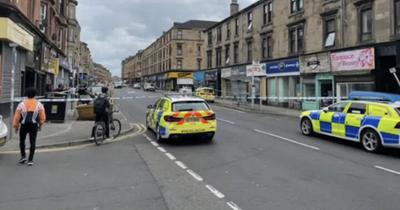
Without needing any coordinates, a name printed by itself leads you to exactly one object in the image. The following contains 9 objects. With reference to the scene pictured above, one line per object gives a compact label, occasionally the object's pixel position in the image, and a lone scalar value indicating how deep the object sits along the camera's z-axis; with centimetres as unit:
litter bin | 1525
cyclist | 1087
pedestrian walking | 773
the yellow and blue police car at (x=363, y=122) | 895
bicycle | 1053
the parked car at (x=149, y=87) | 6844
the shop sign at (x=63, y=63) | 3553
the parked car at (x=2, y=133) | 808
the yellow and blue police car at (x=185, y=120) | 1013
